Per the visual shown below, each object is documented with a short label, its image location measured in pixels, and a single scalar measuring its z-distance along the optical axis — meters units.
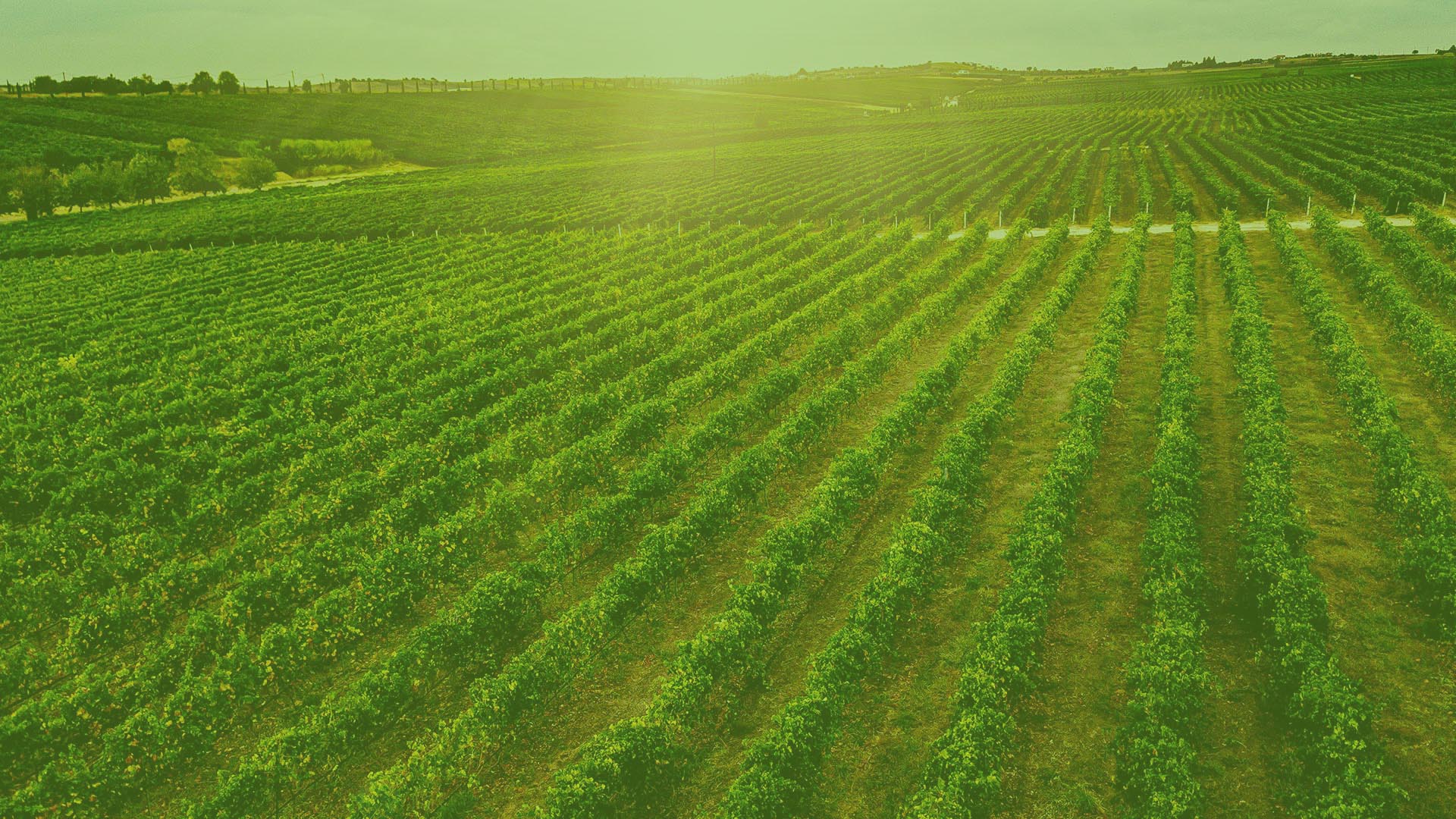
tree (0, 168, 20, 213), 72.56
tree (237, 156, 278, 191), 99.31
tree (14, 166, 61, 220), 73.50
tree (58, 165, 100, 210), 77.31
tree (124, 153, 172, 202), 83.51
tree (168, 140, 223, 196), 90.69
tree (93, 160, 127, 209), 79.88
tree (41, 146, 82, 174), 87.62
